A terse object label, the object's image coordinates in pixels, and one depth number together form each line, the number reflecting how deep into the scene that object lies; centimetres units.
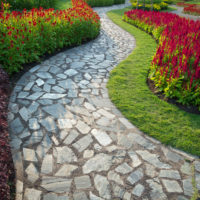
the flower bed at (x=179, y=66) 431
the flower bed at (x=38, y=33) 491
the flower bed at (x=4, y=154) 208
